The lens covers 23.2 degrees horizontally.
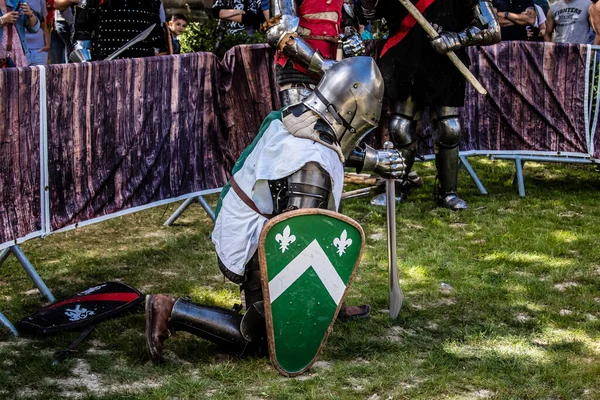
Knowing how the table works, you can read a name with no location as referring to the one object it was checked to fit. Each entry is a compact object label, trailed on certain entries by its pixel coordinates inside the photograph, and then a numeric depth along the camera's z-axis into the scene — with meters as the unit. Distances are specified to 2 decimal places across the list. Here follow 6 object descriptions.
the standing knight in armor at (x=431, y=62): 9.92
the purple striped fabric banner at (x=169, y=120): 7.37
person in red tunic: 8.97
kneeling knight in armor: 5.93
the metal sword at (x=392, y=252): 6.71
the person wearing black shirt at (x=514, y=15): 13.64
